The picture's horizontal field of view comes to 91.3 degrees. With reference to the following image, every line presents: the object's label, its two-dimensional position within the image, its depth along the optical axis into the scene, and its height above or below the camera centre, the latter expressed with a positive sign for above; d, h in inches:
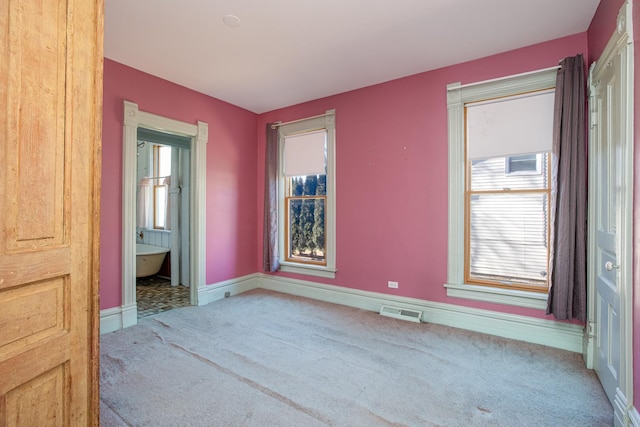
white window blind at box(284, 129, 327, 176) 172.9 +34.6
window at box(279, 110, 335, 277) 167.8 +10.8
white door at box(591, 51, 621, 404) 77.7 -1.4
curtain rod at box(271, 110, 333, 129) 170.2 +53.6
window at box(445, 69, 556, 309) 117.2 +10.8
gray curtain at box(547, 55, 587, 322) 102.9 +7.0
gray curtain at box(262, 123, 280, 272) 185.2 +4.1
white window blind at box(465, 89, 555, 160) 114.6 +34.9
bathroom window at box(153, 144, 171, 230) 240.3 +23.4
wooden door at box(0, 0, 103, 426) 36.5 +0.5
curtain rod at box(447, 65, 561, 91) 111.6 +53.1
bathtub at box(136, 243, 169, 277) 207.0 -32.8
